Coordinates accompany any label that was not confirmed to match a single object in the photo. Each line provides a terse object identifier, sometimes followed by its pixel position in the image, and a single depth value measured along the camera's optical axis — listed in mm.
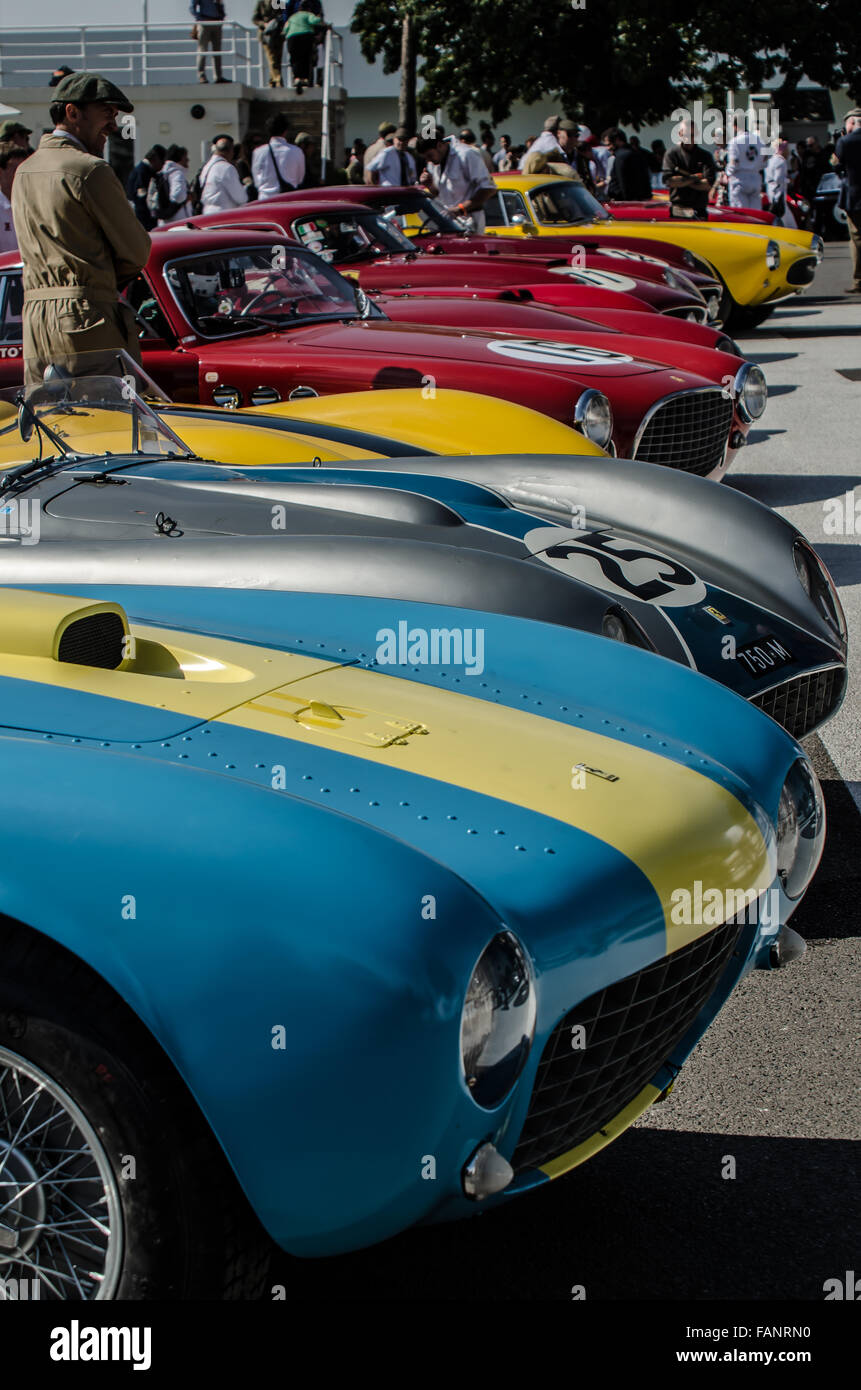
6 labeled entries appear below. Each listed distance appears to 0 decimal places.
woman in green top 24156
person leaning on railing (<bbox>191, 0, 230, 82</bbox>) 28000
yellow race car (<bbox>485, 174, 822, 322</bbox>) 13289
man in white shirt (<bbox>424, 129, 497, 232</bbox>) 13711
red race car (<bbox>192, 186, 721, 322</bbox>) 9359
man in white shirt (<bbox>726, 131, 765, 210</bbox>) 17672
